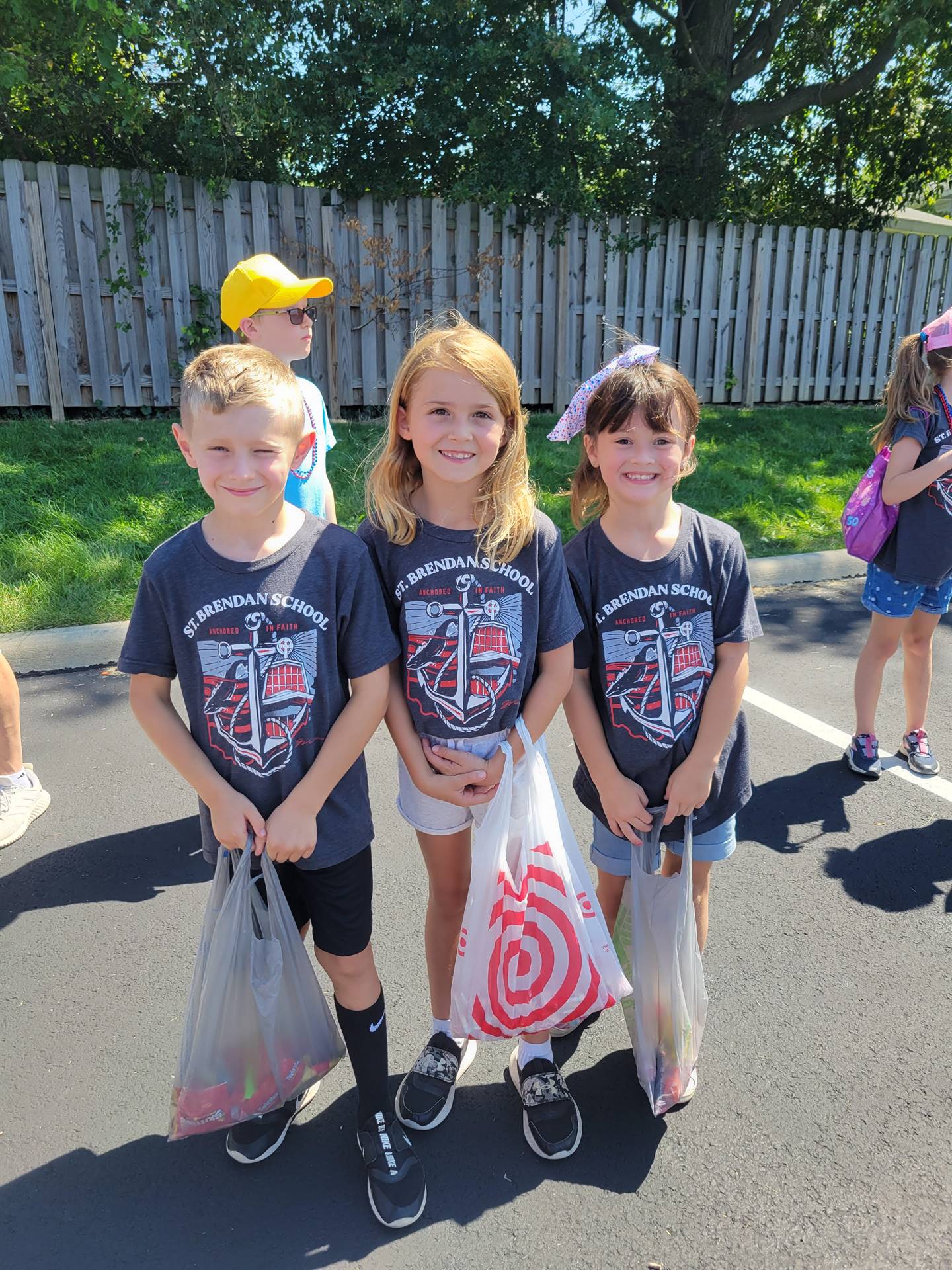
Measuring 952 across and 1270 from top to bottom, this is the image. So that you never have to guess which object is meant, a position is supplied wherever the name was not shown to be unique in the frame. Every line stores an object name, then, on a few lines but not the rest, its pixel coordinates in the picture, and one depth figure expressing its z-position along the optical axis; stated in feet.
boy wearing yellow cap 9.12
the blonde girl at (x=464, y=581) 6.16
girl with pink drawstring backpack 10.32
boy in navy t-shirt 5.74
